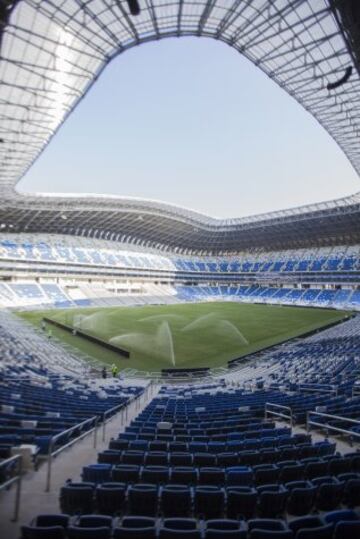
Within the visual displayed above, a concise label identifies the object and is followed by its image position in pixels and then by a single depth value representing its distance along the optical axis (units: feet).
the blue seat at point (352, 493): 18.30
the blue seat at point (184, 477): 21.77
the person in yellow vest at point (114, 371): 83.97
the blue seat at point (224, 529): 13.57
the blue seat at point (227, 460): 25.25
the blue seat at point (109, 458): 25.55
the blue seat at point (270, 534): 13.07
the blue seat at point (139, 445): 28.50
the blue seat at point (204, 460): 25.23
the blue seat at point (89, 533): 13.70
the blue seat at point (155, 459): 24.94
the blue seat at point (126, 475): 21.58
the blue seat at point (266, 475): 21.38
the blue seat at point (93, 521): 14.96
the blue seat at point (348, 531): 13.29
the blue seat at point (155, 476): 21.62
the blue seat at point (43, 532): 13.79
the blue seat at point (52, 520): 15.21
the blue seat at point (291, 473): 21.62
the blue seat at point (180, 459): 25.16
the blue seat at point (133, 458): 24.99
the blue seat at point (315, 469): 21.99
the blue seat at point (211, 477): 21.70
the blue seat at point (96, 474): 21.94
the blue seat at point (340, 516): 15.08
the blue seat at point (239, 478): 21.30
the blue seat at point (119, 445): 29.02
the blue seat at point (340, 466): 22.44
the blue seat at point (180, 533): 13.50
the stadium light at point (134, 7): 46.50
